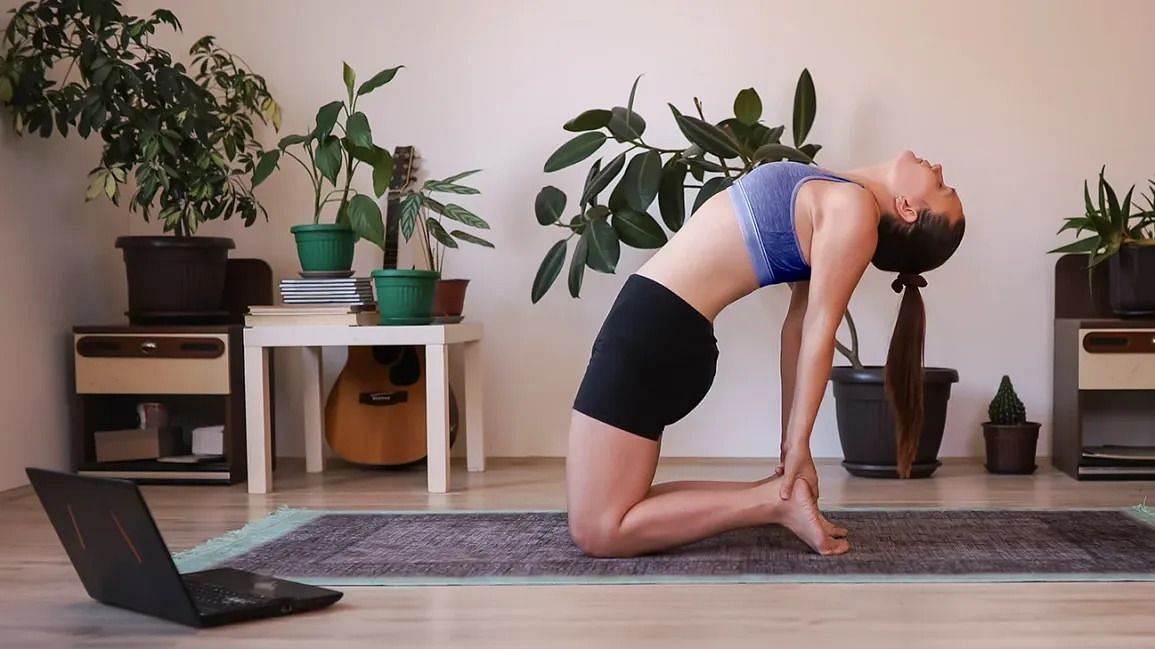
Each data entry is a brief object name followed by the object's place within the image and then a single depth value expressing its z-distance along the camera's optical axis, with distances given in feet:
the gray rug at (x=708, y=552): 6.94
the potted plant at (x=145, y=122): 10.73
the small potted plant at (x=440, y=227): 11.19
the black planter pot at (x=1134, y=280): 10.98
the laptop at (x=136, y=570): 5.72
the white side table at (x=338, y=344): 10.62
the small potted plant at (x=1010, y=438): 11.37
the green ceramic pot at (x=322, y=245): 11.19
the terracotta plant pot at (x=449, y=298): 11.92
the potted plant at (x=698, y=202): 11.06
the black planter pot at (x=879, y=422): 11.16
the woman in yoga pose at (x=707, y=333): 7.20
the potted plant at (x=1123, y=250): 10.97
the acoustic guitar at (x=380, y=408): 11.93
